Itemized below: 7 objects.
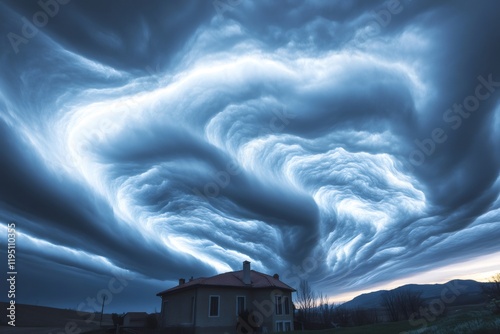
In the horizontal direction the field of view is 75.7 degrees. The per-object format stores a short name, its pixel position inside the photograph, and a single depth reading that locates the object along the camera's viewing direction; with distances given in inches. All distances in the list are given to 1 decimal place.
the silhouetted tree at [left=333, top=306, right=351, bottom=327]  2054.6
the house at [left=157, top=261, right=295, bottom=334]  1378.0
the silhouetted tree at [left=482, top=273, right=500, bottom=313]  1574.3
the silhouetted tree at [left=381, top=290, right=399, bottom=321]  2025.6
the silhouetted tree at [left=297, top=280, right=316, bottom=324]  2048.4
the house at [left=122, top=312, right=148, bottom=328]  2241.6
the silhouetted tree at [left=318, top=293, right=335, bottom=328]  2067.2
